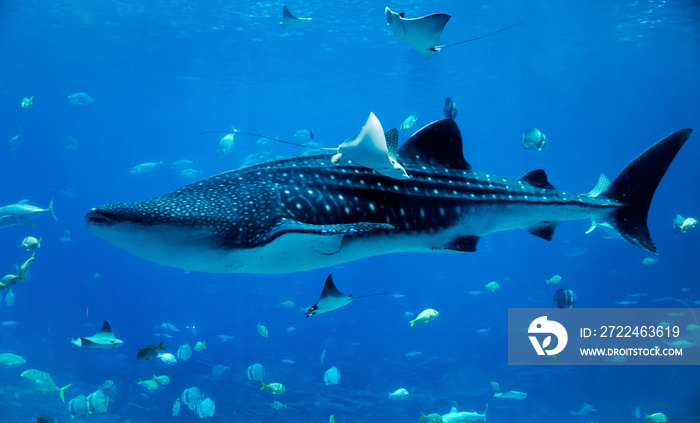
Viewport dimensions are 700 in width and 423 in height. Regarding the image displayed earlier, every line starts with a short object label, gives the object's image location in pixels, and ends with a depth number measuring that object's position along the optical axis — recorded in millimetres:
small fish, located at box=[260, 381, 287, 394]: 9776
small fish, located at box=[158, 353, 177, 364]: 10594
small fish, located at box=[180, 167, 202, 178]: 20819
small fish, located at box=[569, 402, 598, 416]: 16656
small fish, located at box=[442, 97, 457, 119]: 7480
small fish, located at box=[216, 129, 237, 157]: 15039
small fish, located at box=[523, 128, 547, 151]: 9211
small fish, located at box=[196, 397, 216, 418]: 9459
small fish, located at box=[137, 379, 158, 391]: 9753
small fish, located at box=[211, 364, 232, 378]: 15175
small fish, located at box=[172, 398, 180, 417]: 10086
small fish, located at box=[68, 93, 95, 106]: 17656
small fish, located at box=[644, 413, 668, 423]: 10617
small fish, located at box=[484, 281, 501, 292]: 14422
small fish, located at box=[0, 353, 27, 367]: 9834
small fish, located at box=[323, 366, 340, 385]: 10312
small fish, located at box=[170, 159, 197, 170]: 19528
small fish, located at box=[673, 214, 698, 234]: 10094
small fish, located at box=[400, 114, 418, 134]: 9570
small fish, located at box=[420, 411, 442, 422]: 8773
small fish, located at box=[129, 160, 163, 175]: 18702
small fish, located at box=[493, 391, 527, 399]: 10940
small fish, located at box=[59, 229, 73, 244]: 19891
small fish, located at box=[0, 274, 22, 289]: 8574
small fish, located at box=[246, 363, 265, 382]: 10578
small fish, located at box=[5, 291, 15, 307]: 13017
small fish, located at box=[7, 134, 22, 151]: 17734
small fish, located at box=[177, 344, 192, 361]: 11044
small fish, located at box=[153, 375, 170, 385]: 10301
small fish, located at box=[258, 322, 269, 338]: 11655
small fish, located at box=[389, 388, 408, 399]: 11145
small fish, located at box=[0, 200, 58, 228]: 9586
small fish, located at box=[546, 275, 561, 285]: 14957
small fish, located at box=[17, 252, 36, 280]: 8630
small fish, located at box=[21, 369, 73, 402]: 8719
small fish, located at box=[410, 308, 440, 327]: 9555
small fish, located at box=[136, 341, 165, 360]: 6840
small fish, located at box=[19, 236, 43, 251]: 9853
